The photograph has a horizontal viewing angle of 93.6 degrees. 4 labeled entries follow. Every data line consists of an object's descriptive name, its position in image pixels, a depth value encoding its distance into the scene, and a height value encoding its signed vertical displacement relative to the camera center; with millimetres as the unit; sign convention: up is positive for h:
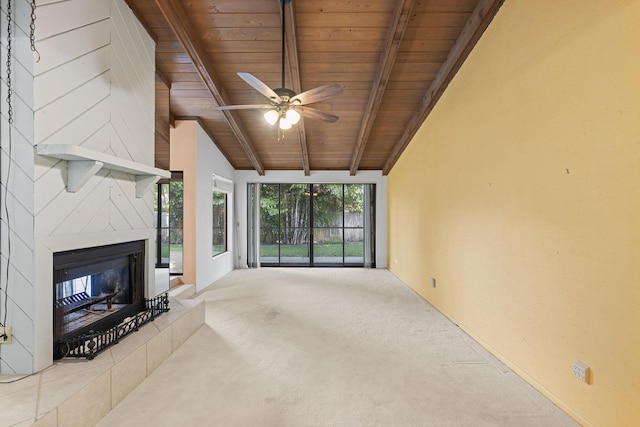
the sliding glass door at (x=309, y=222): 7992 -72
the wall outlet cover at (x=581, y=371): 1957 -1021
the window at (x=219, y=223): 6398 -72
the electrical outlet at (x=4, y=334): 1943 -734
